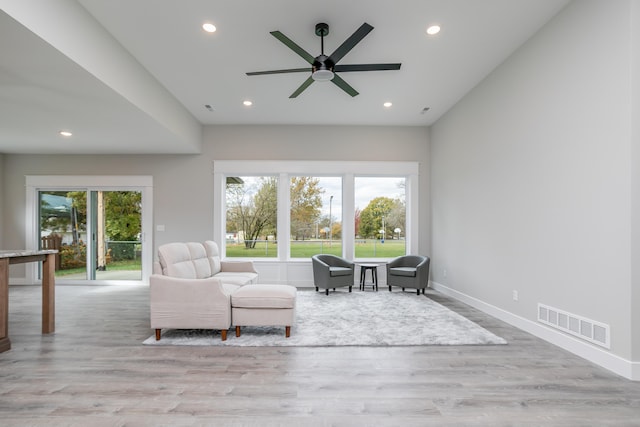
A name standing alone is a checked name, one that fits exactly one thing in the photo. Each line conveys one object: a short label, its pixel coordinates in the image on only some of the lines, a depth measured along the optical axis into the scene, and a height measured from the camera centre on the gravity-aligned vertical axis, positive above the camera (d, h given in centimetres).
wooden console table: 311 -71
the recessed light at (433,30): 338 +190
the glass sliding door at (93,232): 660 -29
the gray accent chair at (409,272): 572 -98
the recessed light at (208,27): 332 +191
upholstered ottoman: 345 -97
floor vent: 276 -100
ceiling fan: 295 +148
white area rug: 331 -126
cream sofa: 340 -89
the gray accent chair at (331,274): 571 -101
